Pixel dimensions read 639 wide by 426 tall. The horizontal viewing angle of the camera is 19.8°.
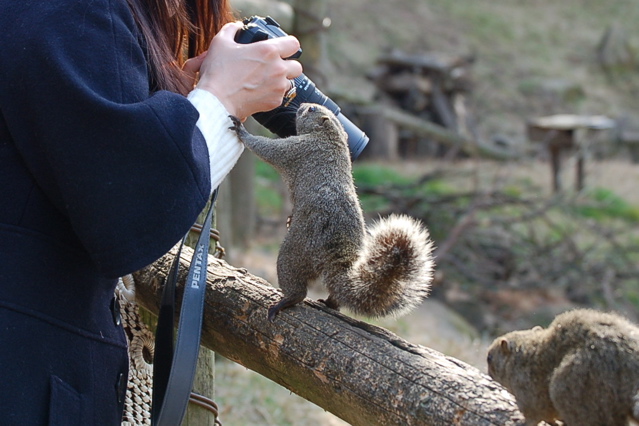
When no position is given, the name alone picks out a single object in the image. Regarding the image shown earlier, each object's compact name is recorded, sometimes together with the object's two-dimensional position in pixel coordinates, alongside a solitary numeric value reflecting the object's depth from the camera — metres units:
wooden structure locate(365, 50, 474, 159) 9.16
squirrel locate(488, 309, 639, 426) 1.48
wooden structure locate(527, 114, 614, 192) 7.70
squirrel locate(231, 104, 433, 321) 1.73
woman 1.49
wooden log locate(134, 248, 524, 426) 1.56
